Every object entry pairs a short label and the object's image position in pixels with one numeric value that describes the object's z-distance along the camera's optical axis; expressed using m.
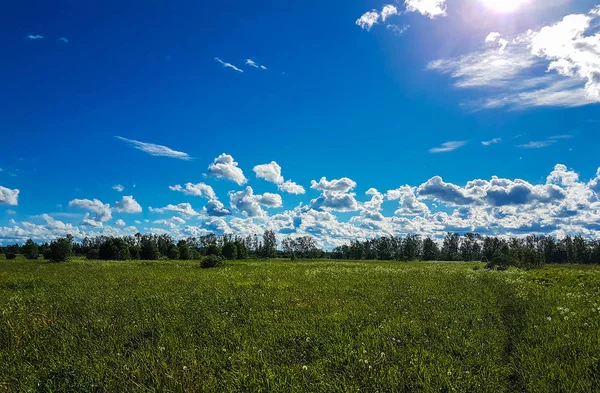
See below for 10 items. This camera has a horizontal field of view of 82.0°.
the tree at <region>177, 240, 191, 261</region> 95.96
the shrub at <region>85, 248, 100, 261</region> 83.12
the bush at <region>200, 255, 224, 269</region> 44.06
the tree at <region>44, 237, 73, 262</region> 60.84
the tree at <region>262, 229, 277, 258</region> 136.62
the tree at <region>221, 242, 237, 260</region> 93.81
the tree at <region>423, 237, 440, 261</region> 143.25
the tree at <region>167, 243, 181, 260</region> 95.00
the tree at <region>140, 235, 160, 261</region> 94.25
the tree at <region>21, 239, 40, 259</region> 87.62
